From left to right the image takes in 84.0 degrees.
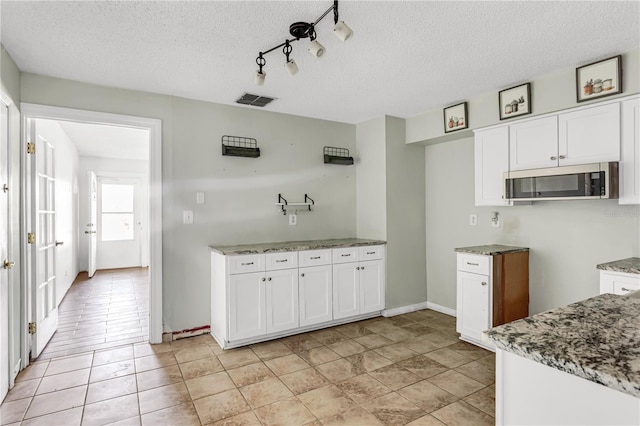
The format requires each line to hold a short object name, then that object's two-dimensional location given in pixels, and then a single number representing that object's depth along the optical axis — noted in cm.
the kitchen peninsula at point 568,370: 75
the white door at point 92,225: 635
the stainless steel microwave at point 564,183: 248
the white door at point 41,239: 286
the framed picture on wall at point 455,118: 352
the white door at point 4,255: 227
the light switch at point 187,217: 339
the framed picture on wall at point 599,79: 248
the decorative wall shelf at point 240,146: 352
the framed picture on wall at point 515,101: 299
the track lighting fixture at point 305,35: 171
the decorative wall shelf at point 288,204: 390
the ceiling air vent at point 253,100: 336
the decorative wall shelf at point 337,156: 415
